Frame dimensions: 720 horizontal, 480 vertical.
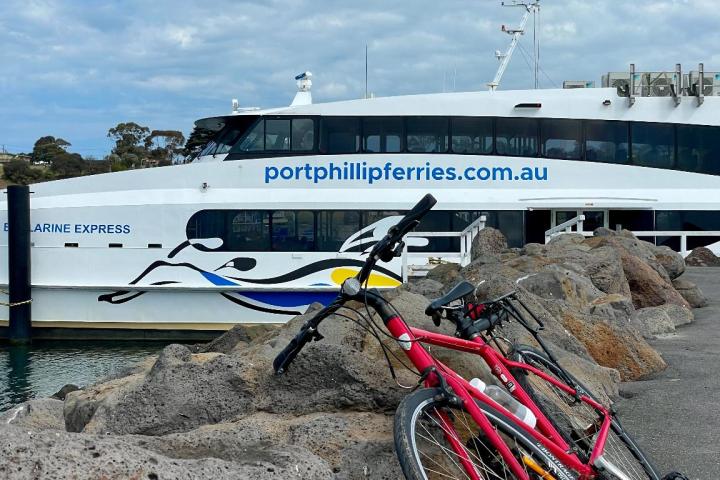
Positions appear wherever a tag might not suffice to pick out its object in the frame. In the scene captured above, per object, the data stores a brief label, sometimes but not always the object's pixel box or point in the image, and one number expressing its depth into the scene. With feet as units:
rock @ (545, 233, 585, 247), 39.38
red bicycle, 9.87
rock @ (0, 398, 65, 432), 16.12
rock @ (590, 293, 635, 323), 24.97
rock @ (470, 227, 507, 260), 42.27
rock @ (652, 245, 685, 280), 39.09
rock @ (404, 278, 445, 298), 28.42
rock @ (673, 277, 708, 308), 35.29
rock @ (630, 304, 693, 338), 27.58
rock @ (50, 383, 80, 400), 29.43
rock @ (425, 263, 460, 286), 35.13
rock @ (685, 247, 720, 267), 49.16
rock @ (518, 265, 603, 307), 25.89
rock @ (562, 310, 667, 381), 21.63
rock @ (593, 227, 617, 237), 43.78
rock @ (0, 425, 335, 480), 8.03
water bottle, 10.68
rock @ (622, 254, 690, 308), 32.91
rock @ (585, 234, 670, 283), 36.47
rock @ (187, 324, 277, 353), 28.68
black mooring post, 45.06
